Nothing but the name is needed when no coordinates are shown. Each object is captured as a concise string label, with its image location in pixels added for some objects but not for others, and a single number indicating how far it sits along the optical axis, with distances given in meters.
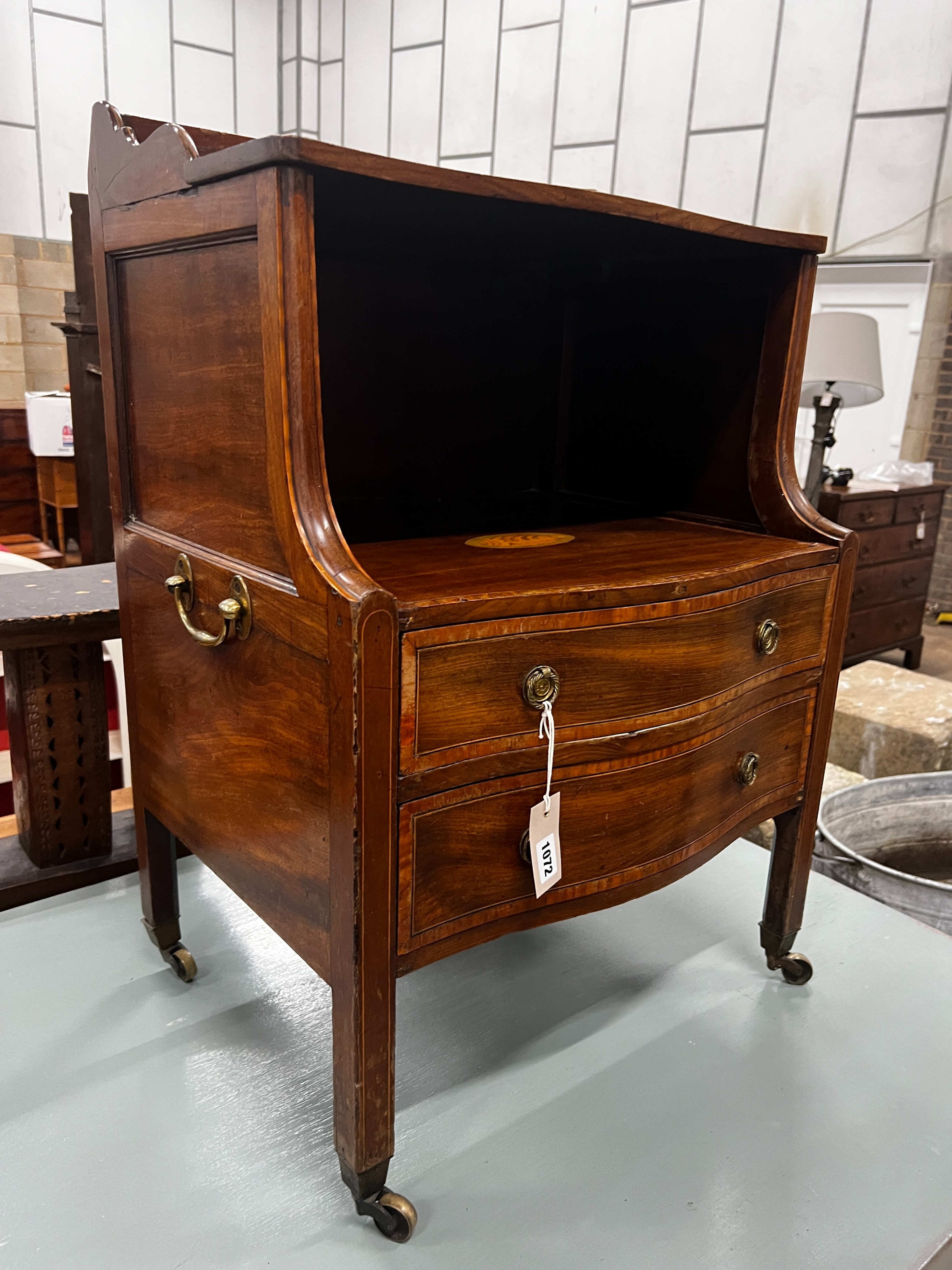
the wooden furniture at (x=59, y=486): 4.97
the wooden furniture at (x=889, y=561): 3.95
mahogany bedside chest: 0.95
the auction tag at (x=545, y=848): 1.08
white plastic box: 4.78
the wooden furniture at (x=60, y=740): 1.57
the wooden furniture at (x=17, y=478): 5.40
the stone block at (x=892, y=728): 2.81
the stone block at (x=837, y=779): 2.50
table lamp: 3.45
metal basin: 2.13
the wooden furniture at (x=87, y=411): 2.76
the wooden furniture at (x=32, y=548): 4.36
